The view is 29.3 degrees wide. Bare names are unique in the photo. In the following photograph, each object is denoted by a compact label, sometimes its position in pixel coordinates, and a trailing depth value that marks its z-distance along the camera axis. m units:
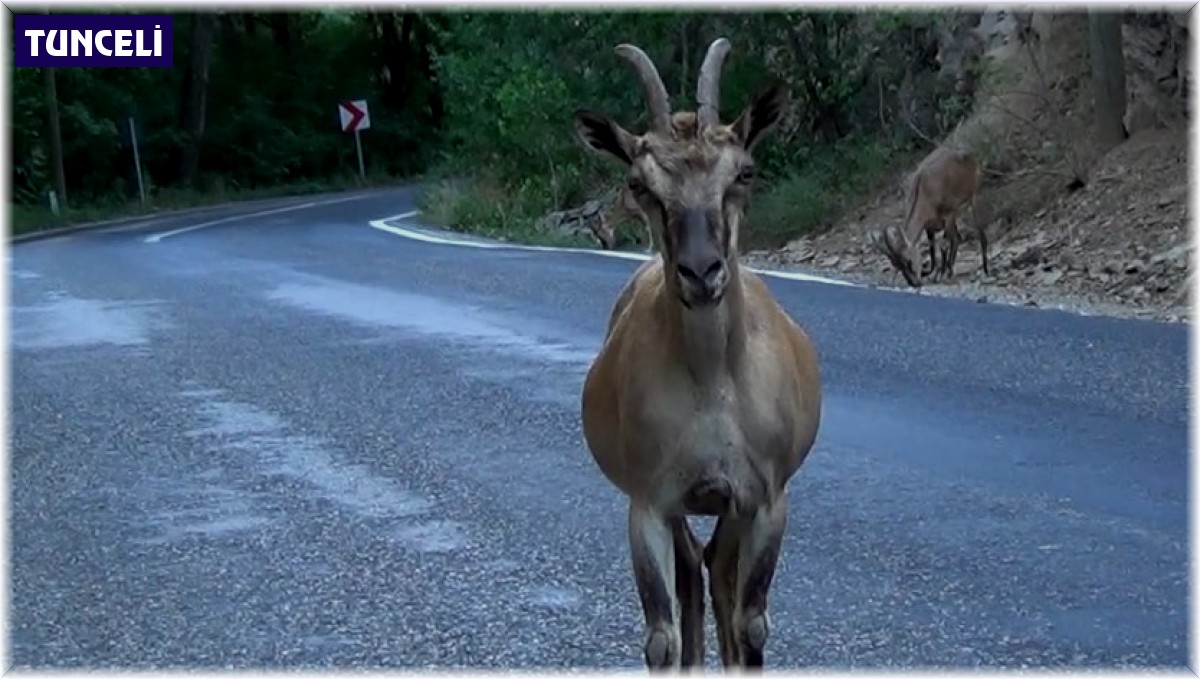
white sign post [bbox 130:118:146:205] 55.66
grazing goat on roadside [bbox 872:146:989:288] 22.59
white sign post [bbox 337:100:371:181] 64.38
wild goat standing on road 5.90
